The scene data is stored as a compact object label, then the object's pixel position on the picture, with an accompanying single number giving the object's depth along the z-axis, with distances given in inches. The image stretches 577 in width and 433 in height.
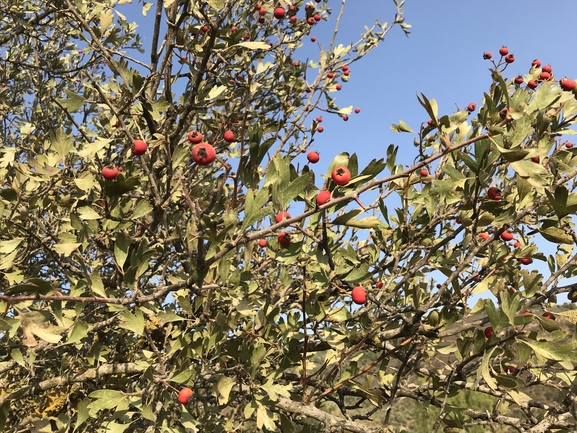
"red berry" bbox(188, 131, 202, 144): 14.8
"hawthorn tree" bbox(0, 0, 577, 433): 12.2
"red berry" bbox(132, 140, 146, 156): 14.6
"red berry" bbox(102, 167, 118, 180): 13.8
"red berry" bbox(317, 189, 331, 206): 12.1
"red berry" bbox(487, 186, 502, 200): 14.6
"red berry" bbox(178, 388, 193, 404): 14.5
